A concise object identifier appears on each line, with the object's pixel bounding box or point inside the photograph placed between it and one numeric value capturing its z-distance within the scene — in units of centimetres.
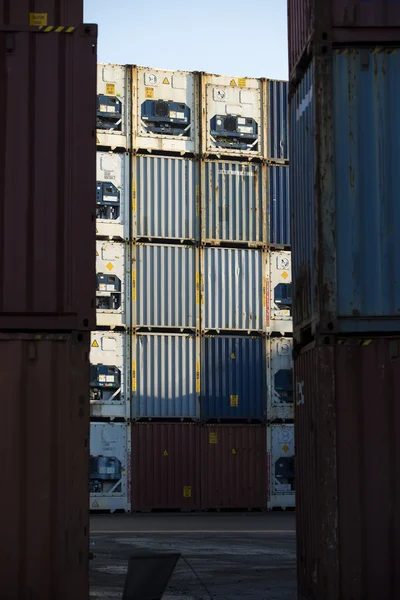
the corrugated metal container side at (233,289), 3173
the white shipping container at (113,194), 3108
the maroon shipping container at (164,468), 3056
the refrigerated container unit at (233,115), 3203
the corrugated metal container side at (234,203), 3197
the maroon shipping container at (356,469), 1155
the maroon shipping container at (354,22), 1247
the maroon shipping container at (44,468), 1104
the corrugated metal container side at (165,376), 3102
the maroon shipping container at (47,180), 1154
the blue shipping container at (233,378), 3142
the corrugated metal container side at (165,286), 3122
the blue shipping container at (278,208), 3244
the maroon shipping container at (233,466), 3103
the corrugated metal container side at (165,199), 3144
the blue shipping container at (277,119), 3253
